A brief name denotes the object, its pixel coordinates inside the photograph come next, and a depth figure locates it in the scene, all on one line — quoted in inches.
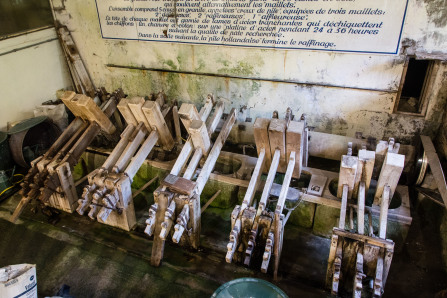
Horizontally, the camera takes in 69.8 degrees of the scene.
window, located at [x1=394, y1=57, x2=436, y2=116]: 173.8
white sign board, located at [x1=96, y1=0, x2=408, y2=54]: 165.3
